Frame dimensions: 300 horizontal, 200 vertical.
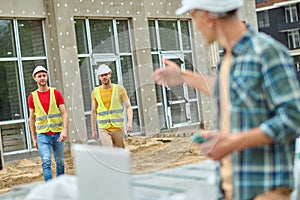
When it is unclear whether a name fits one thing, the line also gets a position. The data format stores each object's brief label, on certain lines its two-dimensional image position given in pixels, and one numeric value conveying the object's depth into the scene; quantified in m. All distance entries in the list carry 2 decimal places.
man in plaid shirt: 2.00
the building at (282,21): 50.38
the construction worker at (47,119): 7.58
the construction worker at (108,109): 5.55
